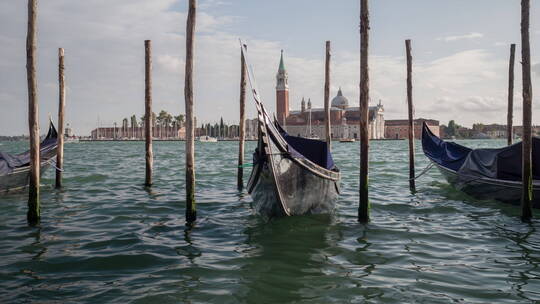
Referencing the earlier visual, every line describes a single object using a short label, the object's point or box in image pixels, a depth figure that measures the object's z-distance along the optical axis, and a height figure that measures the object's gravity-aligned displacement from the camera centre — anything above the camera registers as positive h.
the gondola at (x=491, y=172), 9.02 -0.76
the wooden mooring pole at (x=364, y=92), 7.30 +0.78
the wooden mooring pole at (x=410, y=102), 11.96 +1.01
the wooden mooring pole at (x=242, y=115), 11.83 +0.66
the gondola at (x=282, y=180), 6.98 -0.69
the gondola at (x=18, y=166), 10.70 -0.64
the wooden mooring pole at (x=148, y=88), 10.91 +1.28
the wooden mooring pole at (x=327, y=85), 12.69 +1.55
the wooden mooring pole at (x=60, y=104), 11.37 +0.94
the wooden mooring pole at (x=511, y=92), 12.57 +1.39
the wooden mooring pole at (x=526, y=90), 7.25 +0.80
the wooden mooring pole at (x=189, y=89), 7.33 +0.84
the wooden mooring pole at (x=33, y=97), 7.04 +0.70
